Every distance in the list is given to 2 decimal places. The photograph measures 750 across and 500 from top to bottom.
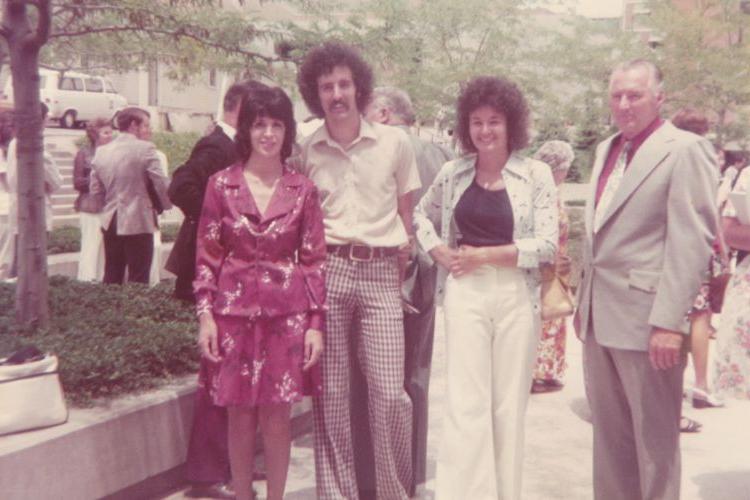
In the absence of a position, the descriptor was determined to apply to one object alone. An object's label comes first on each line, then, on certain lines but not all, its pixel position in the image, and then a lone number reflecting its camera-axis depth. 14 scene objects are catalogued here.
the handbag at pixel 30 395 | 4.01
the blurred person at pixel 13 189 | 9.04
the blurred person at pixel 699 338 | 6.21
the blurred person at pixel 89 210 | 9.73
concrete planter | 3.94
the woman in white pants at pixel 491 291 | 4.37
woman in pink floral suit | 4.06
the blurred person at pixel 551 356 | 7.43
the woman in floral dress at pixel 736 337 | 3.99
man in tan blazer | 8.15
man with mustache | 4.38
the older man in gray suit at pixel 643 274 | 3.73
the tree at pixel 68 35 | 5.64
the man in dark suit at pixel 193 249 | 4.84
